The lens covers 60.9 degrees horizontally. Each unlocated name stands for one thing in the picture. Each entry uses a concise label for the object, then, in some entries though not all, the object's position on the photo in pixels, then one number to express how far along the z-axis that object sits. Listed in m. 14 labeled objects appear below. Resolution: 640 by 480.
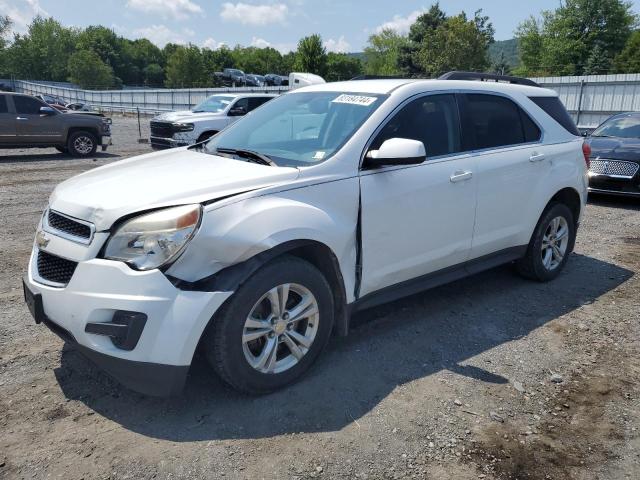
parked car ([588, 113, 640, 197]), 9.00
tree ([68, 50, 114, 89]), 79.75
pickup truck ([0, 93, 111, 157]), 14.19
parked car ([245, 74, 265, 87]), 62.67
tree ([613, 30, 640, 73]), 54.00
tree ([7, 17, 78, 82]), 100.06
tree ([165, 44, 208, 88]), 77.38
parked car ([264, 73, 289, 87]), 57.89
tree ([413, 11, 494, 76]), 49.75
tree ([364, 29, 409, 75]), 106.94
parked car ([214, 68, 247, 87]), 68.50
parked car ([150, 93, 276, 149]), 13.88
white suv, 2.74
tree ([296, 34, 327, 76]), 64.12
